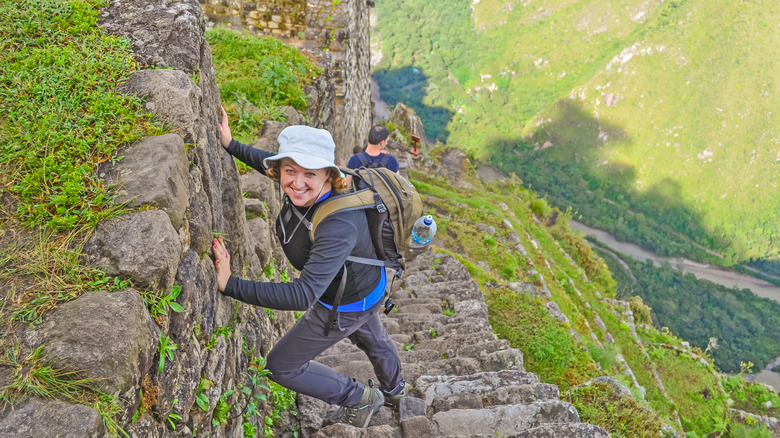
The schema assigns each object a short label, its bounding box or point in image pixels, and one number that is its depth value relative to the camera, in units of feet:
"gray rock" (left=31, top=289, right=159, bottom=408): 6.43
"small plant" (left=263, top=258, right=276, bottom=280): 15.74
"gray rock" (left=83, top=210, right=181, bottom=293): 7.61
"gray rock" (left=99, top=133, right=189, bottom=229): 8.31
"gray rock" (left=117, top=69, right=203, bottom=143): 9.86
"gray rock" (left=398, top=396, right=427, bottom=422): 14.08
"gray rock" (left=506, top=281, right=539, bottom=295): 33.87
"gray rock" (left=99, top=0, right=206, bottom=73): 11.00
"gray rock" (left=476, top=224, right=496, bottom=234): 59.93
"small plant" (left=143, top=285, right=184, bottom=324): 7.72
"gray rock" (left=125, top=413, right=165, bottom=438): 6.88
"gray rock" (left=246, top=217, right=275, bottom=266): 15.29
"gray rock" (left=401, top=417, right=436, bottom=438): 13.10
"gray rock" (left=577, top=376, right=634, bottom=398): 16.31
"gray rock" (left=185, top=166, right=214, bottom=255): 9.52
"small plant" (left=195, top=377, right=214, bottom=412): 8.97
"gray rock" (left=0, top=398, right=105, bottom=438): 5.75
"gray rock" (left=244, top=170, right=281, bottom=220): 17.94
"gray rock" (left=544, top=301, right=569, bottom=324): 31.68
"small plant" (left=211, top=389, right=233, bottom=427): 9.83
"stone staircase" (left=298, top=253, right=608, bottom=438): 13.20
